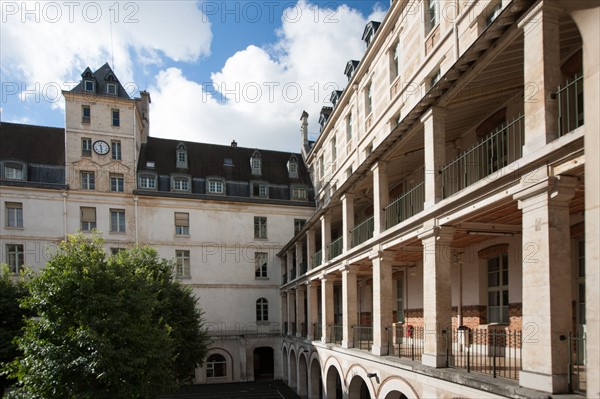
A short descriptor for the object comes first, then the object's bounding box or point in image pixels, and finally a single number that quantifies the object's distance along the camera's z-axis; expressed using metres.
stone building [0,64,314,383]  29.28
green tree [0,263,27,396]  18.27
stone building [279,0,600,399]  6.35
